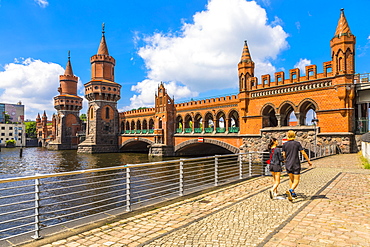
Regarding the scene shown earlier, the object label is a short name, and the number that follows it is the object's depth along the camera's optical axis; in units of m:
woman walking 6.59
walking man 6.24
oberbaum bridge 20.34
